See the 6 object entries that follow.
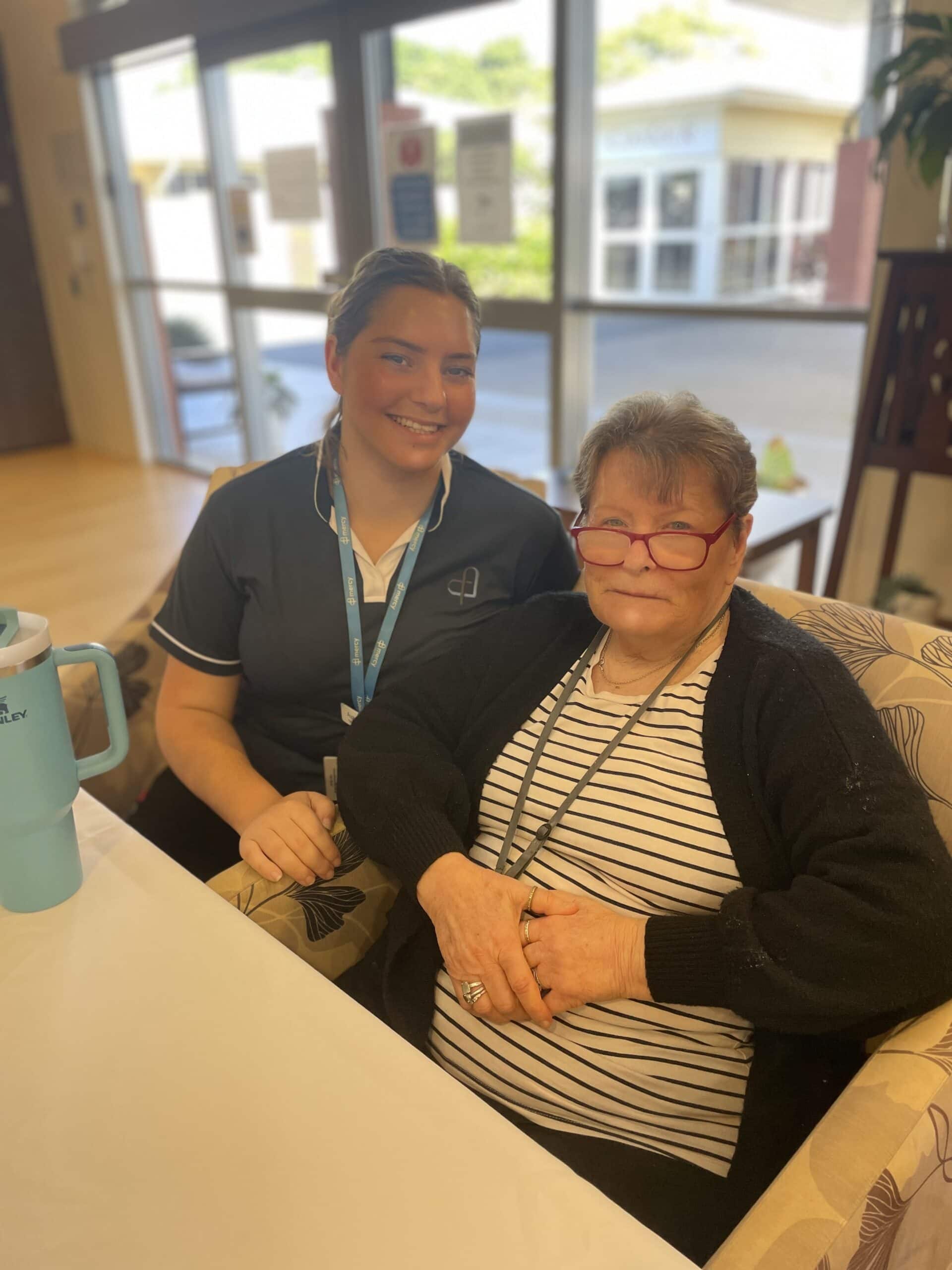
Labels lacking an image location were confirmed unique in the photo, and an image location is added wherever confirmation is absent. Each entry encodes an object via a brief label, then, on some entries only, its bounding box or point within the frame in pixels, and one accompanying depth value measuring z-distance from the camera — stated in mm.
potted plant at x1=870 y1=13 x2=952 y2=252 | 2219
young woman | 1298
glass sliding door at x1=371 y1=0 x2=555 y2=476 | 3547
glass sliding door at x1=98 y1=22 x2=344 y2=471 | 4547
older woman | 905
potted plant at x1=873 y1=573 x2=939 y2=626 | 2799
